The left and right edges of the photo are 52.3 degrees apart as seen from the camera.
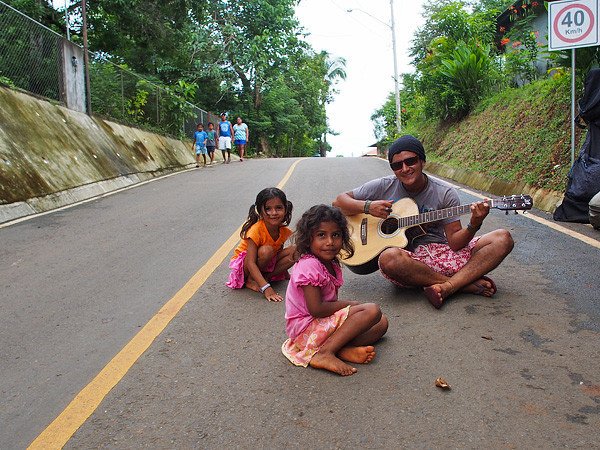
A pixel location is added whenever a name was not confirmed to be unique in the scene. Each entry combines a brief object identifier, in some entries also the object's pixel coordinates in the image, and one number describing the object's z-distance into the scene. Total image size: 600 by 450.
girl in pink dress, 3.46
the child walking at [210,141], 23.56
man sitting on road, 4.52
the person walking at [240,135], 26.80
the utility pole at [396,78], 27.64
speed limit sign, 8.62
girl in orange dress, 4.90
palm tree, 62.06
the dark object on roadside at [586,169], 7.50
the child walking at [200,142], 22.29
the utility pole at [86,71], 15.64
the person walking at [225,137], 25.13
